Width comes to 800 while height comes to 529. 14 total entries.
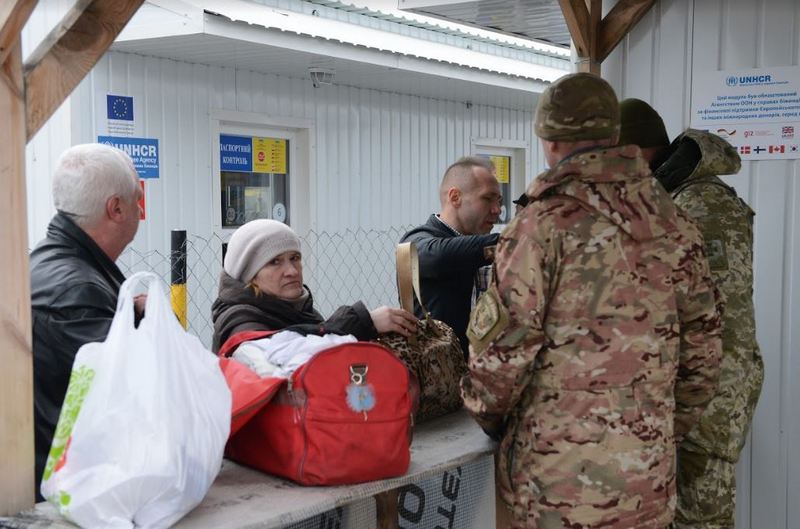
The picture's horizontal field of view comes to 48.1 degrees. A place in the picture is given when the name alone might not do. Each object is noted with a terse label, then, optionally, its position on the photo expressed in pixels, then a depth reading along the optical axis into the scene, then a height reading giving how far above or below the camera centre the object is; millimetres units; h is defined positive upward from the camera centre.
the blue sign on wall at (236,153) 7488 +382
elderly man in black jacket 2453 -187
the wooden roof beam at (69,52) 2240 +377
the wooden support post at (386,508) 2879 -993
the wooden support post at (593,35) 4273 +784
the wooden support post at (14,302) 2170 -249
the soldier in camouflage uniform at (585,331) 2463 -367
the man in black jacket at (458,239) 3533 -163
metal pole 5410 -446
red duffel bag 2289 -566
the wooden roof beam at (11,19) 2090 +420
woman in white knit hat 2816 -308
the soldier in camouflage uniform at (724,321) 3250 -448
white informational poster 4113 +416
